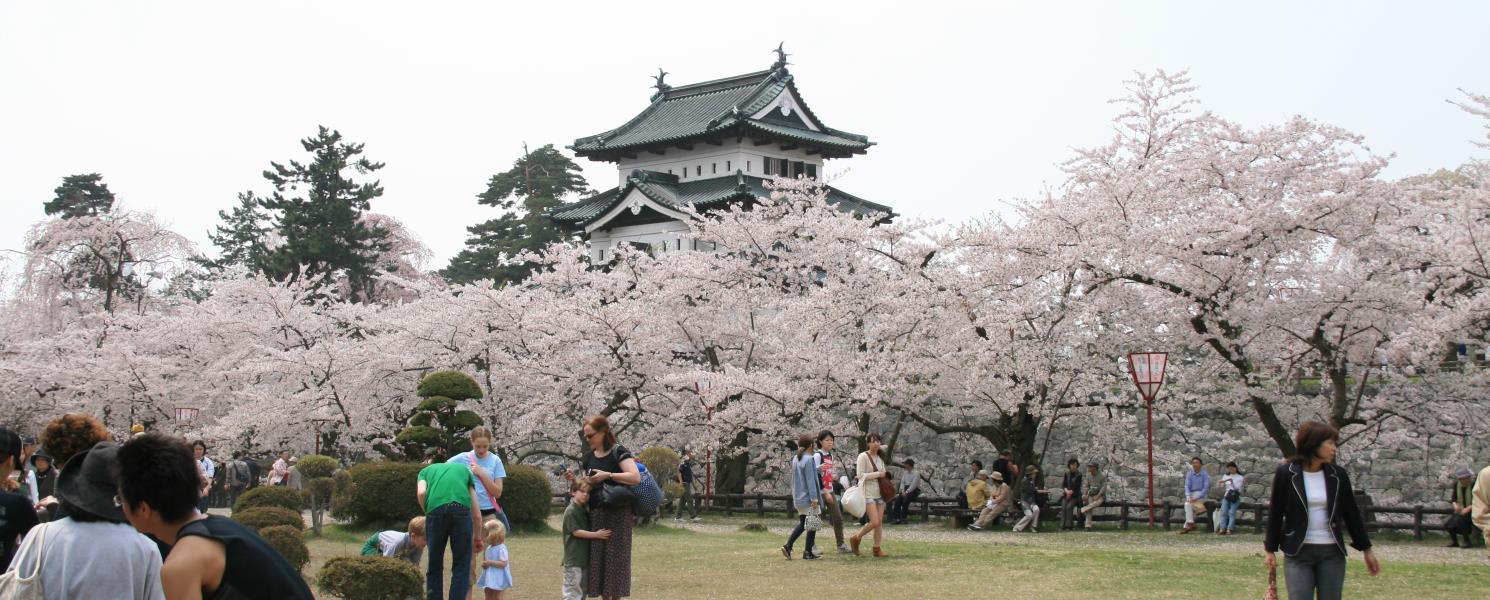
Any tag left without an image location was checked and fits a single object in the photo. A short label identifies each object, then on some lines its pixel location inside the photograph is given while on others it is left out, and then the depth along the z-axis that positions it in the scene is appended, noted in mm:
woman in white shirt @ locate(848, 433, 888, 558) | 12969
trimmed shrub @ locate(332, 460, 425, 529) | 18516
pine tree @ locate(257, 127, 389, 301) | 42688
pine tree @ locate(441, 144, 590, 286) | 49125
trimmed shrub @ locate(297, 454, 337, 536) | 18047
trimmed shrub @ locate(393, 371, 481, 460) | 17861
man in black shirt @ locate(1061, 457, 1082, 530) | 19359
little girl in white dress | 9320
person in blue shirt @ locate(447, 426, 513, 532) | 9234
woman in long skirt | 8625
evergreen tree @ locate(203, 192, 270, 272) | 61562
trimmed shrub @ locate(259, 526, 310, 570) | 10820
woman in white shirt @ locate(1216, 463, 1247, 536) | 18375
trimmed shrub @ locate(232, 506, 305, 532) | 12195
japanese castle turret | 37500
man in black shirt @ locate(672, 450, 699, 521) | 23455
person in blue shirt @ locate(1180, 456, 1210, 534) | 18750
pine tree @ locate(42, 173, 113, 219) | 49812
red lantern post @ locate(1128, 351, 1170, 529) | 17312
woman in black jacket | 6980
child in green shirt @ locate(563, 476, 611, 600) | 8688
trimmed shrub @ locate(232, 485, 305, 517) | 16125
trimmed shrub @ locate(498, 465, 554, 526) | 19234
